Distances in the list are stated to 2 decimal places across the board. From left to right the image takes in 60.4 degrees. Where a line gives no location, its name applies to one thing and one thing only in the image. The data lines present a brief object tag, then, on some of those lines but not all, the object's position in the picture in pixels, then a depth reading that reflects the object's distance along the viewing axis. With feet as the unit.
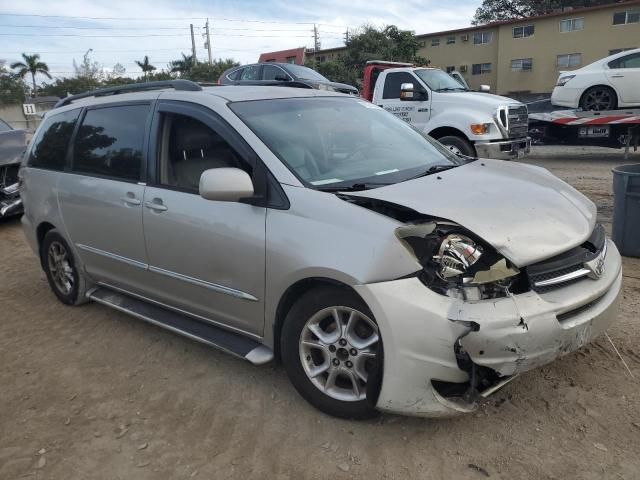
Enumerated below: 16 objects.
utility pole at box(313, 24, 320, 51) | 210.59
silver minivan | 8.53
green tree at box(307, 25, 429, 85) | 121.39
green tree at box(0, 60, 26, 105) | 156.04
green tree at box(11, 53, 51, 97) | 206.69
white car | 36.47
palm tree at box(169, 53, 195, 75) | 189.78
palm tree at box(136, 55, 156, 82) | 211.61
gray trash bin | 17.20
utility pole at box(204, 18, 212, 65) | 181.68
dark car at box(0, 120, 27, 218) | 28.02
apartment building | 108.06
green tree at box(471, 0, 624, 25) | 139.33
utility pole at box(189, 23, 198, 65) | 188.24
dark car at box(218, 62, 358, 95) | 40.75
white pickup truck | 31.60
